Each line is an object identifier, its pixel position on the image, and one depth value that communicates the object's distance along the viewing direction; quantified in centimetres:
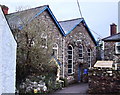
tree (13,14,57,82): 991
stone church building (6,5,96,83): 1054
